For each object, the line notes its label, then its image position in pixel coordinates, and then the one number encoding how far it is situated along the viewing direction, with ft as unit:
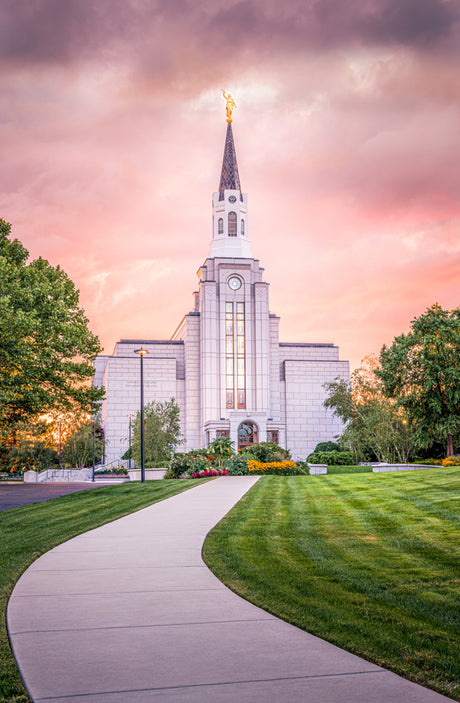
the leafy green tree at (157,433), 190.39
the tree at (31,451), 200.64
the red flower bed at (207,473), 109.81
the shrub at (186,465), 114.21
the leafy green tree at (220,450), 123.65
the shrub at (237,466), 110.01
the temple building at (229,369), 246.68
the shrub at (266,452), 131.34
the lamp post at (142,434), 101.68
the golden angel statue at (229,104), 281.78
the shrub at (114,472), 199.72
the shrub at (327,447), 231.50
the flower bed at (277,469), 114.93
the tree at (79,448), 232.12
